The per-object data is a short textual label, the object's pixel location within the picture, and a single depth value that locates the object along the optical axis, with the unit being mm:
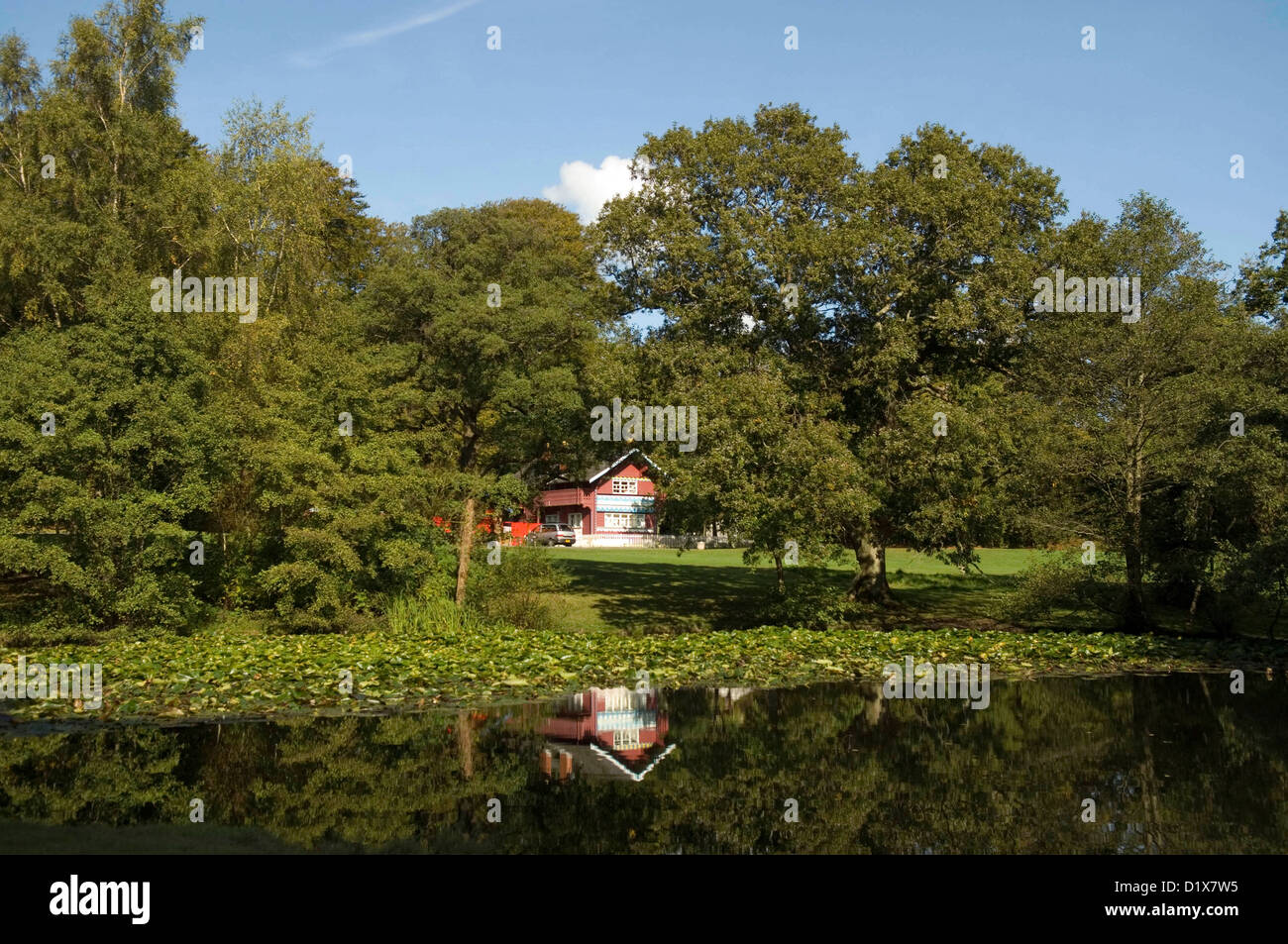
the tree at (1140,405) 23797
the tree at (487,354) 29859
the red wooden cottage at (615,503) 69125
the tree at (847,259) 26203
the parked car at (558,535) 62750
